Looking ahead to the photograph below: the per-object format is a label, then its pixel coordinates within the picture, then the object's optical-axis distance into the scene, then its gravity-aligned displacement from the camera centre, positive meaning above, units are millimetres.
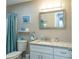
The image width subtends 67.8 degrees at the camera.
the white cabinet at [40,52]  1357 -565
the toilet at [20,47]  1716 -566
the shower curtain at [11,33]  1882 -136
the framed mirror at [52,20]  1525 +250
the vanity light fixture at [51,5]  1542 +645
